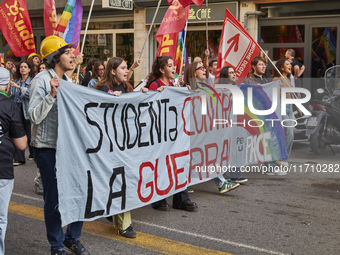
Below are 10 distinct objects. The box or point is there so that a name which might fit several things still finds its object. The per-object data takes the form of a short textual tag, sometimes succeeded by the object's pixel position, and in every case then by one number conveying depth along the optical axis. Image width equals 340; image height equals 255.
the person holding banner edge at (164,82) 5.47
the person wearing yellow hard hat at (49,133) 3.87
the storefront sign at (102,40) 17.17
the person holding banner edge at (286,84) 7.79
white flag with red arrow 7.88
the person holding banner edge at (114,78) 4.88
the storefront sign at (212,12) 13.60
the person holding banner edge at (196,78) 6.14
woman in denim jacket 8.12
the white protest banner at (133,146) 4.02
